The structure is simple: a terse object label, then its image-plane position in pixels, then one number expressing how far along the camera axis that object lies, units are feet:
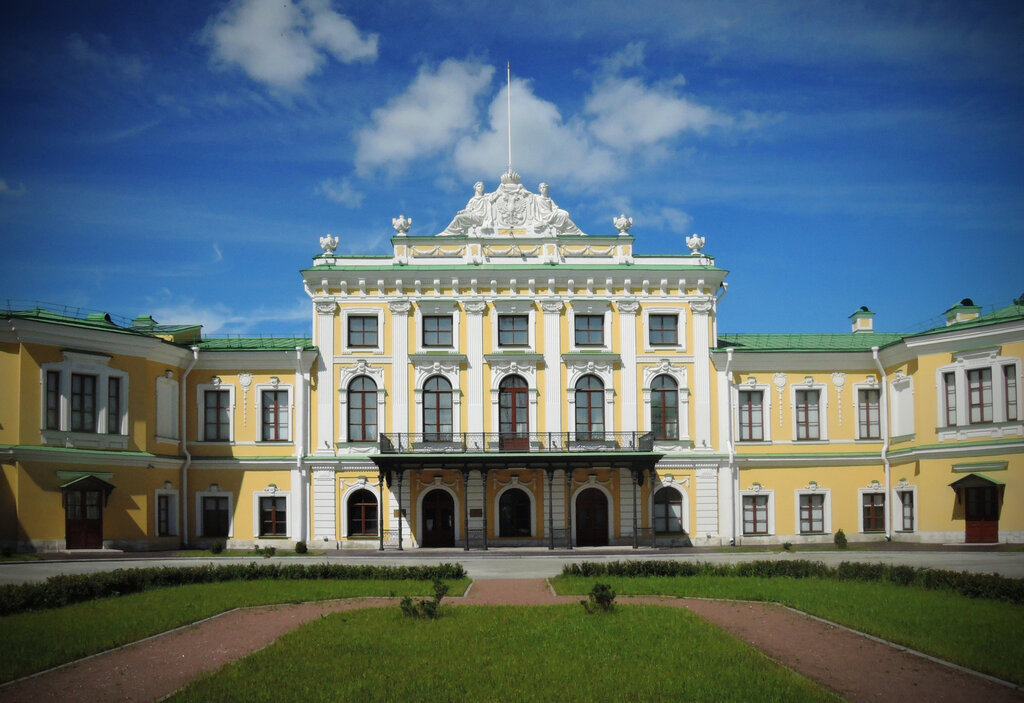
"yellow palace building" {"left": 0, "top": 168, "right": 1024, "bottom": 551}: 130.72
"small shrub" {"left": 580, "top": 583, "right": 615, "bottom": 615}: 60.05
